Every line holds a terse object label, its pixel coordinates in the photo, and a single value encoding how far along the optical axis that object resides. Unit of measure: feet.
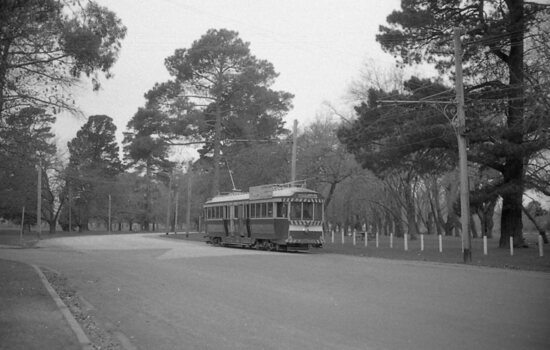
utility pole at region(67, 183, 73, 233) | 246.25
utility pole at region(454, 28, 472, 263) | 72.18
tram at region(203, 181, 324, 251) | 95.09
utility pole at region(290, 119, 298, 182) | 109.09
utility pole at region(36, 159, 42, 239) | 154.55
